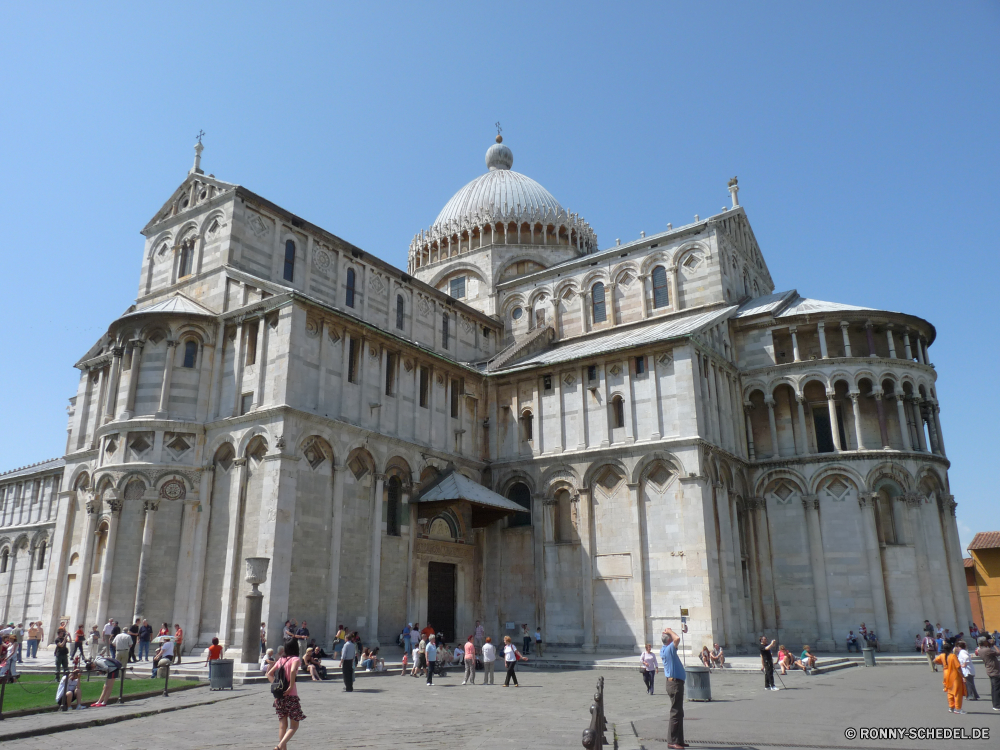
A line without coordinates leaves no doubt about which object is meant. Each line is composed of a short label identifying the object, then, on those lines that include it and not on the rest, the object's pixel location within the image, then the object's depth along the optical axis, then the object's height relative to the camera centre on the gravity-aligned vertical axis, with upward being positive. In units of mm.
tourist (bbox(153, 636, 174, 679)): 22072 -1247
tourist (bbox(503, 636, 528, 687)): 21766 -1393
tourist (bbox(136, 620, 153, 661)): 25750 -984
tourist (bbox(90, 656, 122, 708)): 17062 -1352
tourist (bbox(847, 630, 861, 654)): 32594 -1540
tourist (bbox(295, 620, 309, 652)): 24078 -837
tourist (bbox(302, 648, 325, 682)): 22266 -1640
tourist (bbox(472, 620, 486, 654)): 30703 -1201
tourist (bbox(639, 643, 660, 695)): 20172 -1544
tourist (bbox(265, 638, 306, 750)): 11641 -1371
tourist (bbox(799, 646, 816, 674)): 25625 -1795
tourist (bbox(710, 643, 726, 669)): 26828 -1748
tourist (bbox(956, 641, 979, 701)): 16047 -1263
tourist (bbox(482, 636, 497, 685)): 22578 -1448
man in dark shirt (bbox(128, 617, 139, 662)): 24419 -793
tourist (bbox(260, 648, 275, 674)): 21523 -1438
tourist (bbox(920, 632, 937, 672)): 30025 -1621
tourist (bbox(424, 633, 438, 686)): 22259 -1392
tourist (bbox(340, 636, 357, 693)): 20469 -1444
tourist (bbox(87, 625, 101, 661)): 25750 -1117
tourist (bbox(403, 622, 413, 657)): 26947 -1069
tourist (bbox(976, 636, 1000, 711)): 16062 -1205
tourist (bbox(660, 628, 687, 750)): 12297 -1361
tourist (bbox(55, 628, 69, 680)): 23125 -1182
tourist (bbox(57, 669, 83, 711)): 16844 -1694
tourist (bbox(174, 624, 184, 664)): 24094 -1072
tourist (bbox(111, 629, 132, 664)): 21531 -989
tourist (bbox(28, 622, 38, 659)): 30397 -1237
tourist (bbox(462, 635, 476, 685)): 22992 -1614
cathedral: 27938 +5848
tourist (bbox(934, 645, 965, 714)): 15570 -1523
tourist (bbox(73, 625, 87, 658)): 24703 -1000
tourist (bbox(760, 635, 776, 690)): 21531 -1659
